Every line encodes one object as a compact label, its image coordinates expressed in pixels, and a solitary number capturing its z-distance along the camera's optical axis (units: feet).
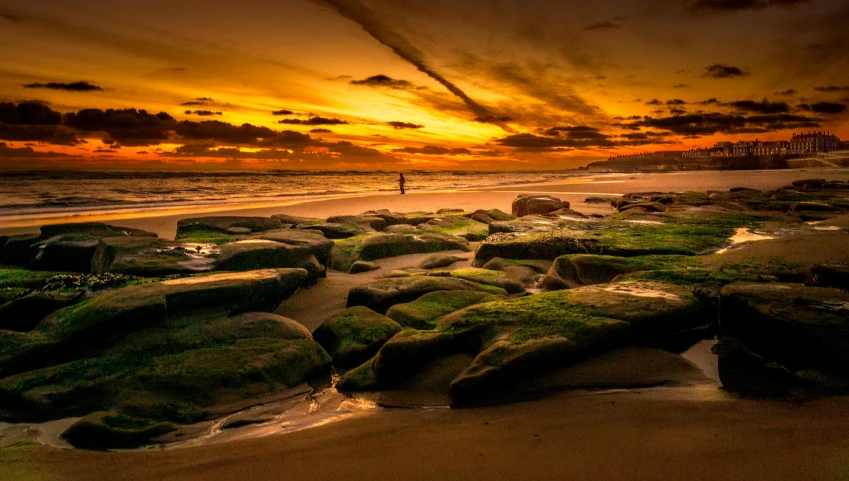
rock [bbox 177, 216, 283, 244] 31.50
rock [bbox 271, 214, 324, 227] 40.79
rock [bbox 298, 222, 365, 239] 36.24
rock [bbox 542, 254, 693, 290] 21.97
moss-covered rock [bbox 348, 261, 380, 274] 27.35
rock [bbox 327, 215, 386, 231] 40.92
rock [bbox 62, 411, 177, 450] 10.71
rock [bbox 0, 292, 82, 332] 17.44
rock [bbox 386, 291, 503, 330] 16.62
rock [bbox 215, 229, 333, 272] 21.95
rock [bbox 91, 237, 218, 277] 20.39
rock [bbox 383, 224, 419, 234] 37.22
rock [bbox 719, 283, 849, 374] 11.46
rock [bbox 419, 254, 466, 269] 28.17
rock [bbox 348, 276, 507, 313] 19.08
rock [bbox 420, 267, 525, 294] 21.39
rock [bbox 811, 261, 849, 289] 15.56
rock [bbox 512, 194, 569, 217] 57.00
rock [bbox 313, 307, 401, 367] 15.47
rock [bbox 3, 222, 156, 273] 25.85
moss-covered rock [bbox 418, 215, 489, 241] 38.27
